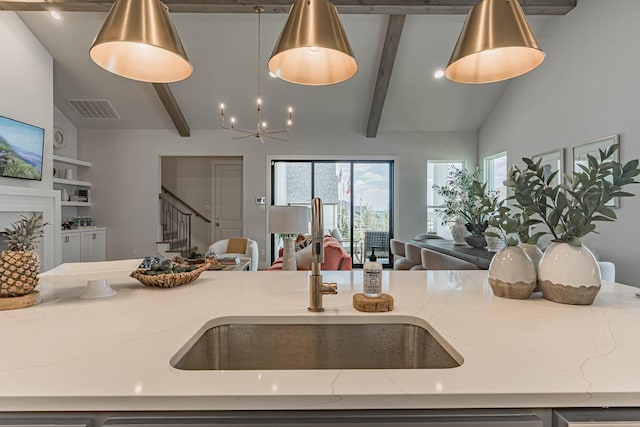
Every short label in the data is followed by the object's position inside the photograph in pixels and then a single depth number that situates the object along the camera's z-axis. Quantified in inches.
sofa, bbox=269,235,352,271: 128.6
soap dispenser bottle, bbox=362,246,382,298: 44.1
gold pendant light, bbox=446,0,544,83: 42.8
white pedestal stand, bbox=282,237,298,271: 103.2
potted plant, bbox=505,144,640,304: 43.1
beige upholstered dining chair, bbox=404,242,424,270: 164.0
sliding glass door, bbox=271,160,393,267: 269.7
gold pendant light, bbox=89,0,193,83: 40.1
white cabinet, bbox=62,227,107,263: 215.3
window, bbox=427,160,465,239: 265.3
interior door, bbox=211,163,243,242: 309.1
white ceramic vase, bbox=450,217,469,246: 159.0
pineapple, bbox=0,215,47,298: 42.3
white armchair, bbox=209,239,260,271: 206.9
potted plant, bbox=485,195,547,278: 49.3
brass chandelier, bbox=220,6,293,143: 256.5
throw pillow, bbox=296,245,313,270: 128.9
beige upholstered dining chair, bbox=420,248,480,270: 116.0
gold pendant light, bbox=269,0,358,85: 42.8
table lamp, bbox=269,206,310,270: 110.2
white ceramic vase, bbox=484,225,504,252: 124.5
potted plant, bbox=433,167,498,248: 240.7
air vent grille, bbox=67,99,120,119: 230.4
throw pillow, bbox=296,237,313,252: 183.3
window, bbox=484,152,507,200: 234.4
